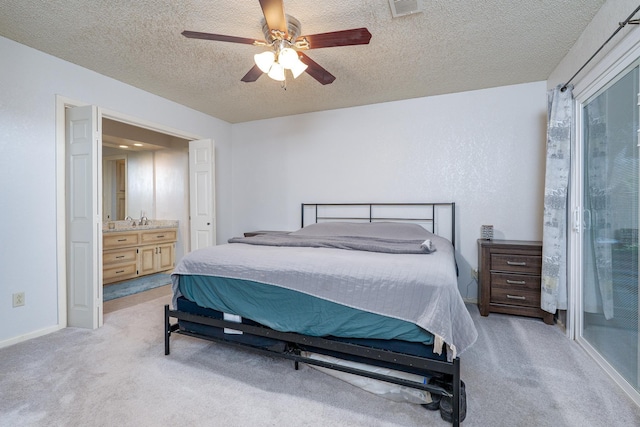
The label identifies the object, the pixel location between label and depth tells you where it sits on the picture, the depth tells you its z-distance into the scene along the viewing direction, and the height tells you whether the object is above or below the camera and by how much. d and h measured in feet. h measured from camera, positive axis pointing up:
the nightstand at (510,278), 9.05 -2.19
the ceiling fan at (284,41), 5.61 +3.59
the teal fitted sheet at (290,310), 5.15 -2.05
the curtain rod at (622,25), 5.14 +3.47
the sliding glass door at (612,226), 5.57 -0.35
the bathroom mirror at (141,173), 16.28 +2.19
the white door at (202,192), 13.02 +0.81
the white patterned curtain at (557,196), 7.97 +0.41
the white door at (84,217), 8.67 -0.22
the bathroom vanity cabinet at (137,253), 13.47 -2.21
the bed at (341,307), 4.83 -1.90
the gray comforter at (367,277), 4.80 -1.32
